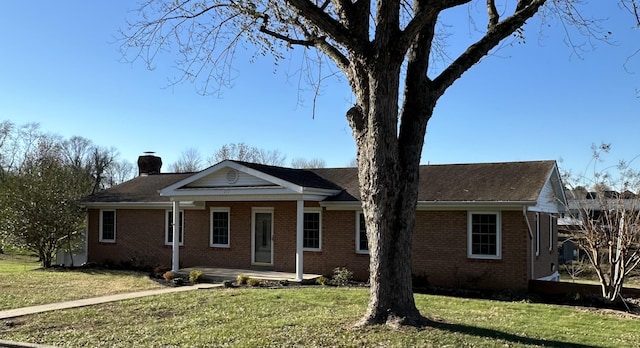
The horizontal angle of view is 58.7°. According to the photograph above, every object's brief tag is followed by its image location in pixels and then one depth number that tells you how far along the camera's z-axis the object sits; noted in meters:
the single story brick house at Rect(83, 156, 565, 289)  16.53
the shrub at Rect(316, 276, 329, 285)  17.09
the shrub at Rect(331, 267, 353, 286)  17.16
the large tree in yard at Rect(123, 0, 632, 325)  8.87
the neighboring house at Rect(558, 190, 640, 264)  14.31
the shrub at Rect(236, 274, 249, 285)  17.27
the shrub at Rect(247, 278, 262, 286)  17.07
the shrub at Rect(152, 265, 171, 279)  19.46
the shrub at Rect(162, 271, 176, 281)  18.39
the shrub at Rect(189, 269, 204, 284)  17.98
